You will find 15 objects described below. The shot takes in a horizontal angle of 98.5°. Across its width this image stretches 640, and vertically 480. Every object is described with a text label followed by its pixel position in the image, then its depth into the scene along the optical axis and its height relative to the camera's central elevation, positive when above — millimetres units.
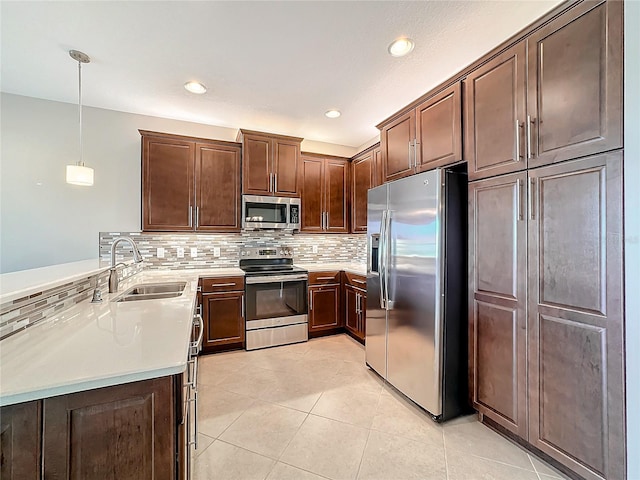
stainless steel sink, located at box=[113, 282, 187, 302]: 2062 -419
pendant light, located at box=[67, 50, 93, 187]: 2145 +550
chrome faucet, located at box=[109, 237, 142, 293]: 1969 -244
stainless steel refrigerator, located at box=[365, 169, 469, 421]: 1937 -372
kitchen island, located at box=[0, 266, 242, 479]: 794 -515
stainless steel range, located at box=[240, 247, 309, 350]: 3213 -785
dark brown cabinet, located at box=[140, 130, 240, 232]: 3066 +660
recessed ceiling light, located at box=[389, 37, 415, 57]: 1972 +1430
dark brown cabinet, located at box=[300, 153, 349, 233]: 3818 +667
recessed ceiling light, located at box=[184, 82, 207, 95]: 2562 +1457
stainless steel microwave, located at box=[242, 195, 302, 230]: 3379 +356
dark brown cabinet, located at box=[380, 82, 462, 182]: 2020 +860
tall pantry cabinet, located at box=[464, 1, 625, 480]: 1279 +8
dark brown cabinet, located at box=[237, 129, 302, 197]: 3363 +967
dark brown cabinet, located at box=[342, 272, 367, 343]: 3279 -798
